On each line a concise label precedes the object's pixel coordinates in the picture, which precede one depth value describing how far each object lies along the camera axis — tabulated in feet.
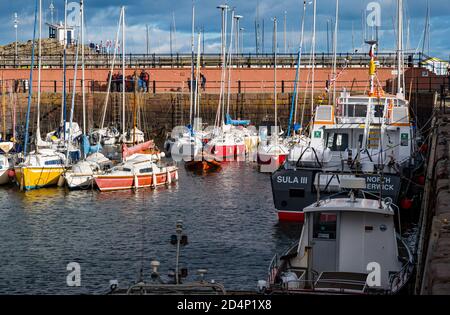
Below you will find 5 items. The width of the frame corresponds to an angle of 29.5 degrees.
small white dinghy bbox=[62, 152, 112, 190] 126.62
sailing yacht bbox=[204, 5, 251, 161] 169.58
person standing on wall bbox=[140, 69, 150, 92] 219.61
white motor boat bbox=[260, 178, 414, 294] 60.08
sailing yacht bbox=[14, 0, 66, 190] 126.86
